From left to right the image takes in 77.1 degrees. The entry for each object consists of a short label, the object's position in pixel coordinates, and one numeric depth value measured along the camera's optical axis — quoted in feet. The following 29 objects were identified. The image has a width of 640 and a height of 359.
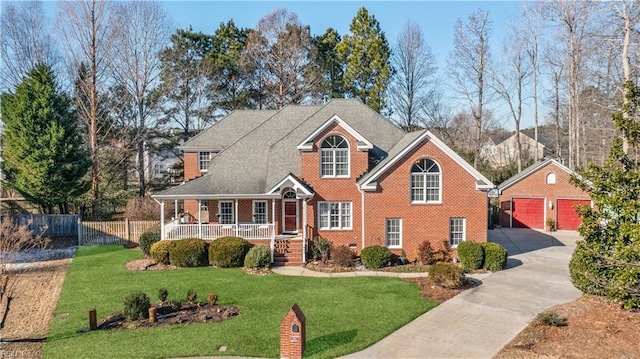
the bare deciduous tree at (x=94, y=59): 100.37
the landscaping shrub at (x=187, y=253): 63.31
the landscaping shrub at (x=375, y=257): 61.87
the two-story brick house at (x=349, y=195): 66.23
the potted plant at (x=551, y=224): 92.27
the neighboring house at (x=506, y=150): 176.86
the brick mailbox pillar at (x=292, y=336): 31.91
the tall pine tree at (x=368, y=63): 144.56
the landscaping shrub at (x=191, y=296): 44.50
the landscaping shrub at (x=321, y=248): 65.84
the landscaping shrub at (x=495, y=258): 59.82
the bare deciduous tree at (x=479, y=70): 123.95
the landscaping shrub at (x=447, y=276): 50.24
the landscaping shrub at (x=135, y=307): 40.55
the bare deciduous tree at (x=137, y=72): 114.52
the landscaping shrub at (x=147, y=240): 68.69
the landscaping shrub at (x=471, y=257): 60.03
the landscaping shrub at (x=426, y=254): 64.13
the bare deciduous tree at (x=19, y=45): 120.57
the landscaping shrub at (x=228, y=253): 62.85
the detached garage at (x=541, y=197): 91.15
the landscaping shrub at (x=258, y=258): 61.26
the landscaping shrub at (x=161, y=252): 63.93
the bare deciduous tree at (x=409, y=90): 149.59
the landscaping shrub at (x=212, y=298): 44.60
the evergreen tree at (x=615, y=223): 37.09
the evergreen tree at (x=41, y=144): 84.07
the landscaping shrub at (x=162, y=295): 44.29
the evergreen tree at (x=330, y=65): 150.82
